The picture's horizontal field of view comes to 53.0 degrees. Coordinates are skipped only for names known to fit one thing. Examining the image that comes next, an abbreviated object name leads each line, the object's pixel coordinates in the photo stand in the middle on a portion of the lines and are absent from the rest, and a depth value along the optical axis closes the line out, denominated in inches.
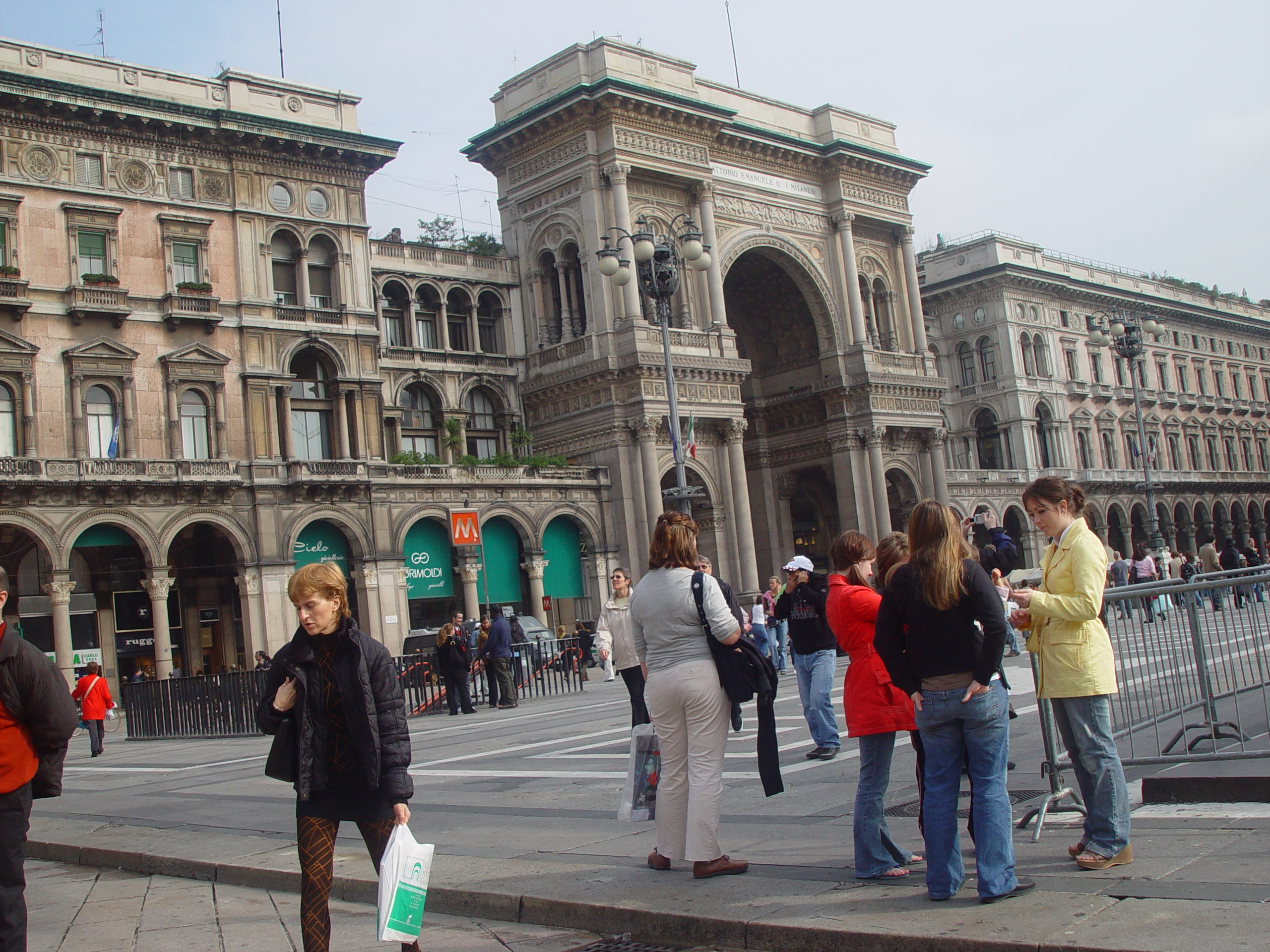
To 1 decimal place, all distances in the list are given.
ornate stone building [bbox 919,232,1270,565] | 2655.0
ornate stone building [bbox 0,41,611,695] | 1326.3
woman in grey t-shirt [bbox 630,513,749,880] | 259.8
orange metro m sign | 1433.3
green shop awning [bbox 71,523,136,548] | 1321.4
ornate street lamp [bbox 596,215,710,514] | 1027.3
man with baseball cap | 427.8
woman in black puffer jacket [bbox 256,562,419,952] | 210.7
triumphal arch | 1756.9
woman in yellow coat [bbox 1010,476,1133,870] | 234.4
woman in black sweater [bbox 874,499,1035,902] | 218.1
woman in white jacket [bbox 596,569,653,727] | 443.5
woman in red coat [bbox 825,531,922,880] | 241.9
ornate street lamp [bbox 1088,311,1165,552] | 1428.4
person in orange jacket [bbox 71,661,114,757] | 826.8
